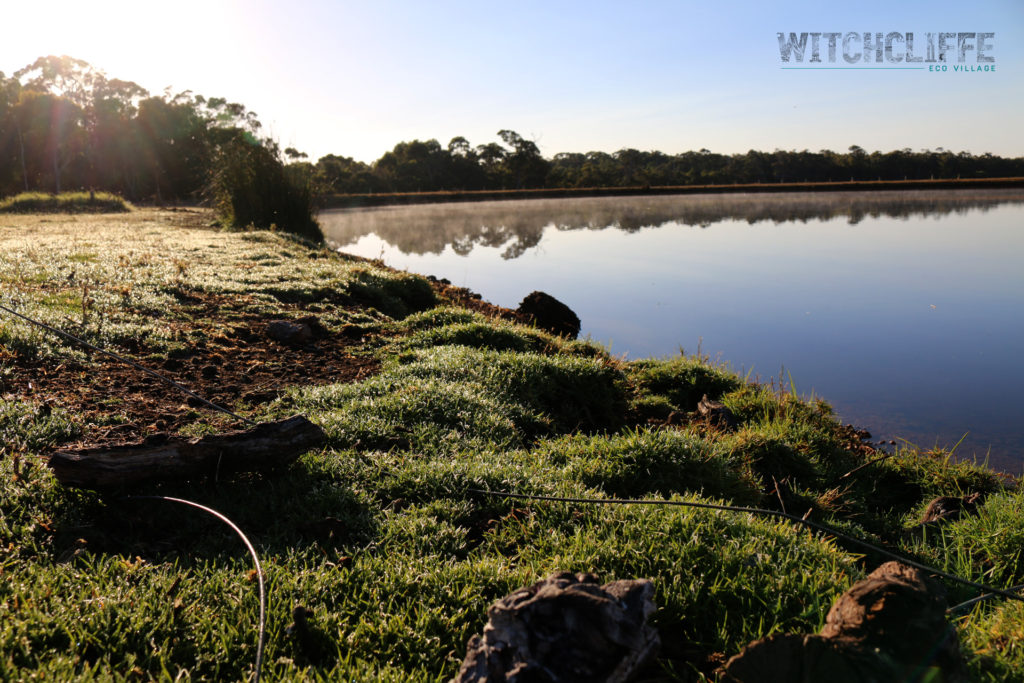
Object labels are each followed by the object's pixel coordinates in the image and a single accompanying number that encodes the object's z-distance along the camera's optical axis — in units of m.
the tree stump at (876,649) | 1.61
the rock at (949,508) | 4.29
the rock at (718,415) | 5.78
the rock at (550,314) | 10.43
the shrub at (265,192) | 17.58
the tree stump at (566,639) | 1.70
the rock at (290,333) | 6.67
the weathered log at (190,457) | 2.73
